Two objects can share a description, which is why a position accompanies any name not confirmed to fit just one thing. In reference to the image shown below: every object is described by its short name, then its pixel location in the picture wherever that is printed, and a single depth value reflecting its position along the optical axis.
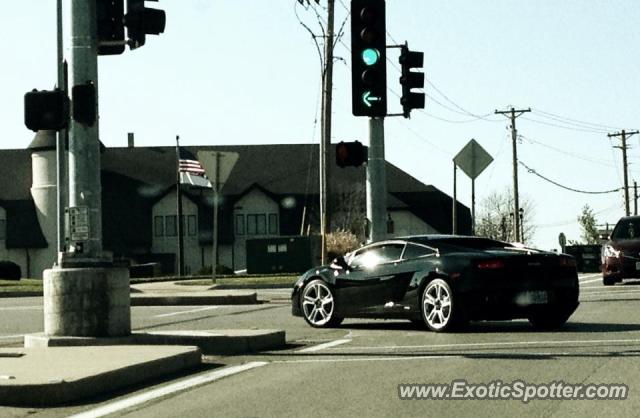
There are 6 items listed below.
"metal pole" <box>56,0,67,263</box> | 26.28
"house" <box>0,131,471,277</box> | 82.25
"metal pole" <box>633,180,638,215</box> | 119.43
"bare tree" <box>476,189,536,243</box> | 119.13
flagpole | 64.82
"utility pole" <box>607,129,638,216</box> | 92.96
